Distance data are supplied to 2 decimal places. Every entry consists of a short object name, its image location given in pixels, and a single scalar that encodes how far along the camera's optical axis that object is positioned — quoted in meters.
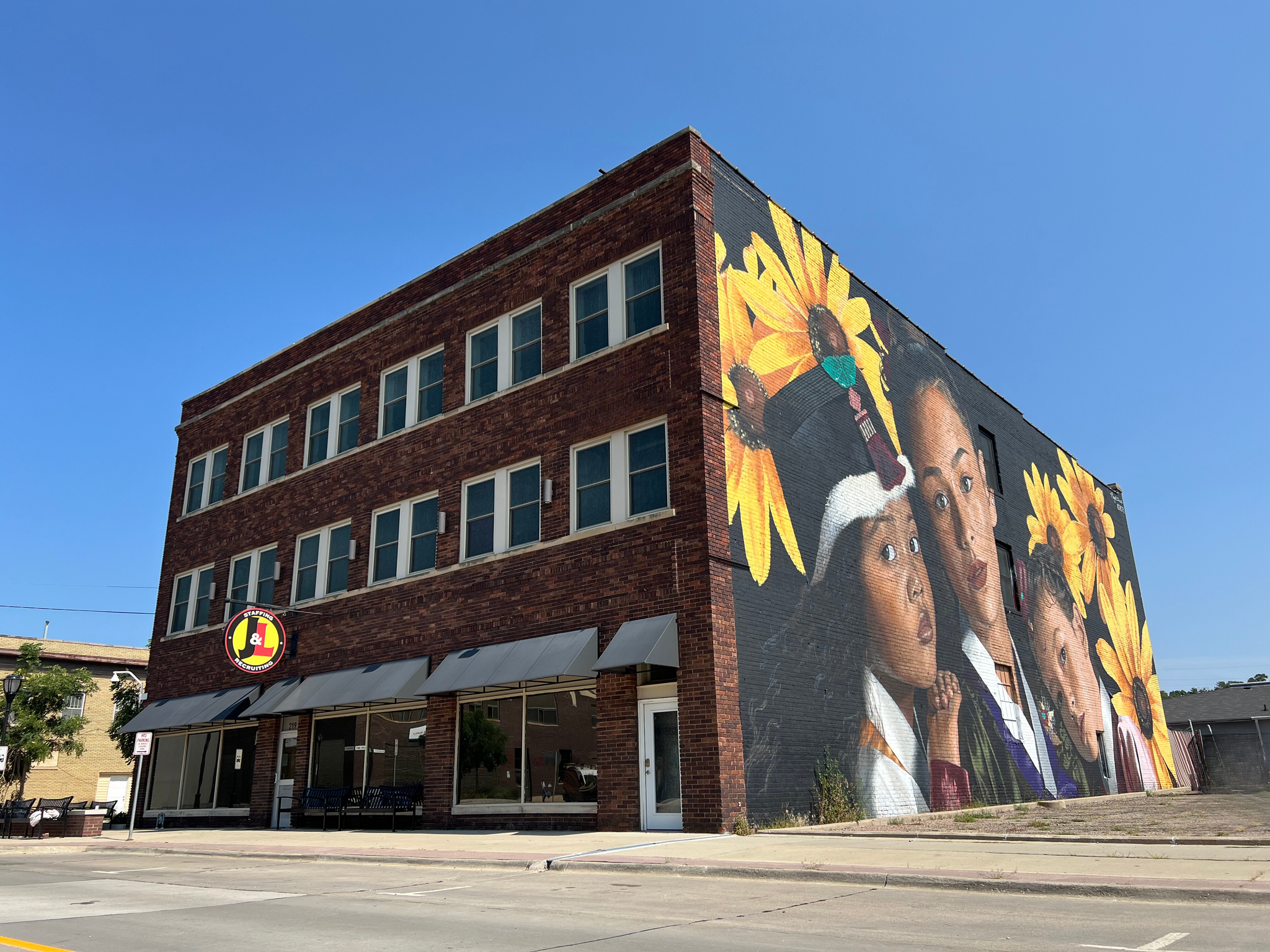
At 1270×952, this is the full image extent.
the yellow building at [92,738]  43.66
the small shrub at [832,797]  18.12
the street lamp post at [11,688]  25.02
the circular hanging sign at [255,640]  23.98
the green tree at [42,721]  36.81
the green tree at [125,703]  35.03
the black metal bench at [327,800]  21.84
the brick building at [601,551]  17.55
